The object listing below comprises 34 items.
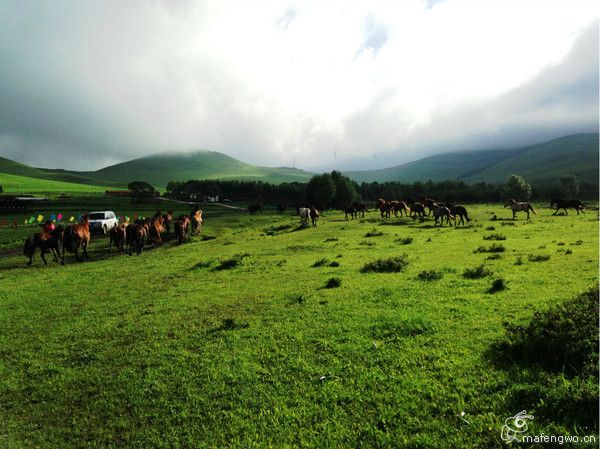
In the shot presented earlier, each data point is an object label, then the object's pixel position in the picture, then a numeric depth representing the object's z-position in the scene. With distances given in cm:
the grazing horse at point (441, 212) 3949
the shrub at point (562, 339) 614
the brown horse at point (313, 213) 4547
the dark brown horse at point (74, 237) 2684
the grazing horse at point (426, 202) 5004
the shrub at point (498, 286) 1173
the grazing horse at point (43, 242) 2573
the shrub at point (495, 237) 2480
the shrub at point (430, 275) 1409
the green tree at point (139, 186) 15475
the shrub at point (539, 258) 1592
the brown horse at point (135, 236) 2908
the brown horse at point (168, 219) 3923
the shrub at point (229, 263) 1980
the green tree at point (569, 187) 12356
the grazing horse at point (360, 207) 5541
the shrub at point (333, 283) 1411
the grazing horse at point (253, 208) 7491
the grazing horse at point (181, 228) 3518
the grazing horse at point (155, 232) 3281
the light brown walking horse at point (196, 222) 4028
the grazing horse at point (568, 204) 4920
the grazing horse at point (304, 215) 4447
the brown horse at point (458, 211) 4034
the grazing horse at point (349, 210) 5302
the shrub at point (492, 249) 1958
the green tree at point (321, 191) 9494
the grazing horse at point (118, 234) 3022
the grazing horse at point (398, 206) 5075
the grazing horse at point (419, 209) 4459
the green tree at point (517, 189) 10562
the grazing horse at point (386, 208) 5072
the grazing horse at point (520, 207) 4341
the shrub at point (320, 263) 1886
